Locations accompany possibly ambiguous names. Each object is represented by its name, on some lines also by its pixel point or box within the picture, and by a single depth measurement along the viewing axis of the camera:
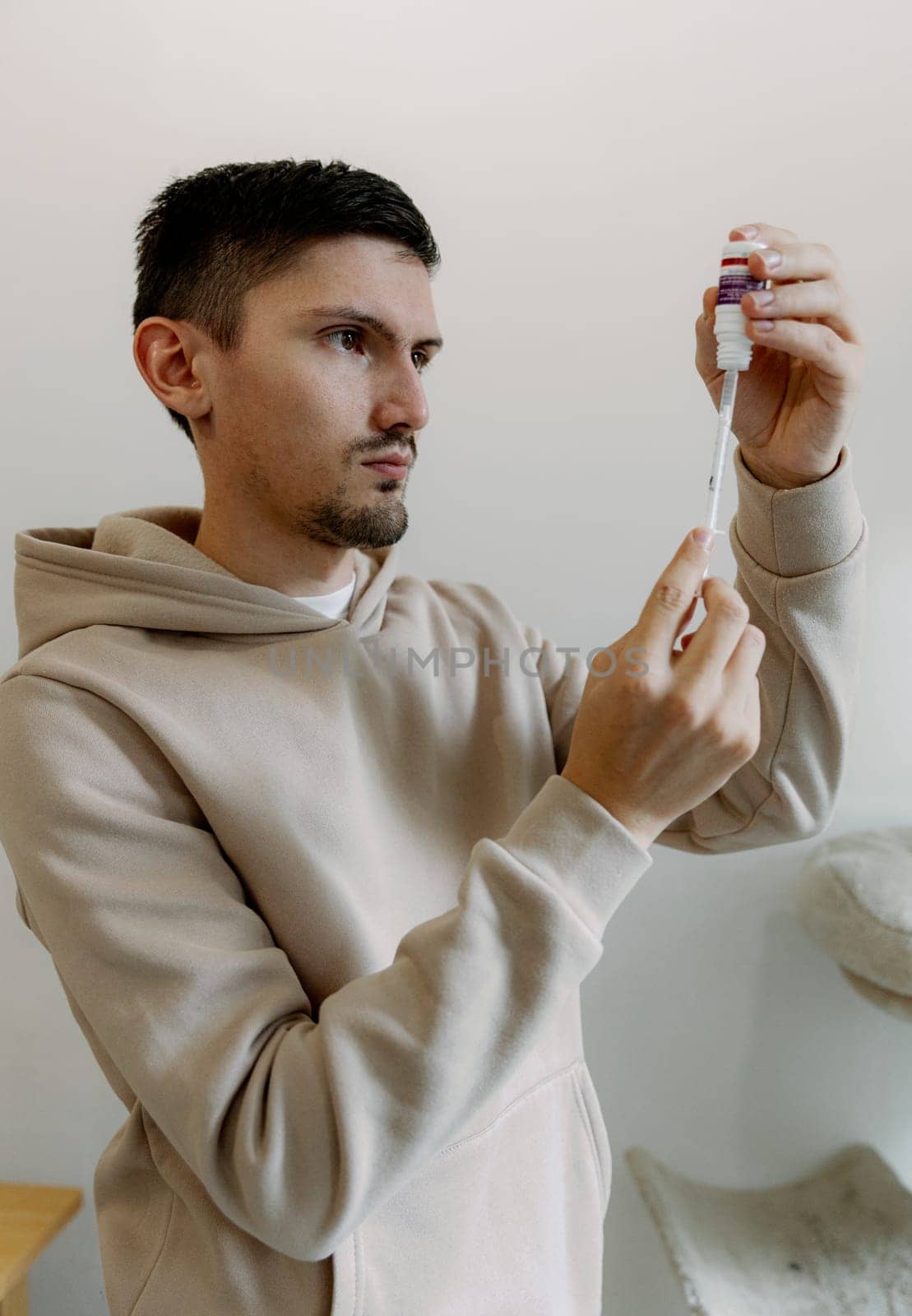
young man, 0.75
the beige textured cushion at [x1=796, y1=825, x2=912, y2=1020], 1.32
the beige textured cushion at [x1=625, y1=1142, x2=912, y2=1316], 1.38
